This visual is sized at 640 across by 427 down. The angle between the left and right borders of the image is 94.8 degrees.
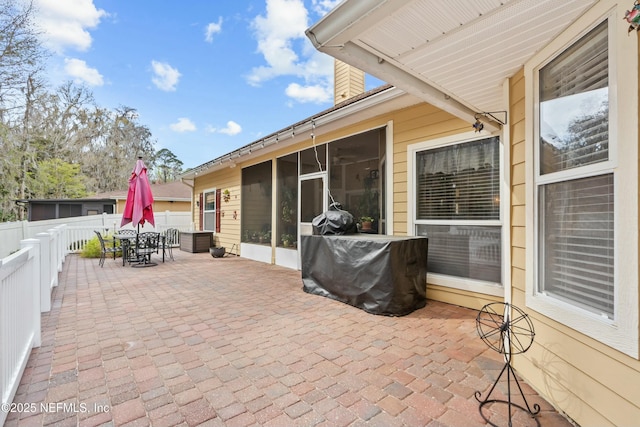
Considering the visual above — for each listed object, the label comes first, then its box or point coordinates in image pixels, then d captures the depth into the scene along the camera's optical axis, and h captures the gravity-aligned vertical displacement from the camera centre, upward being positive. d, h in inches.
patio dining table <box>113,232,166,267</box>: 275.9 -34.4
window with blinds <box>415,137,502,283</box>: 142.1 +3.0
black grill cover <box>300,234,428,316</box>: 135.6 -28.9
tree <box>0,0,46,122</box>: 428.8 +249.1
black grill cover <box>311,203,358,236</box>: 172.9 -6.1
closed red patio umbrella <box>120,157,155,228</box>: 266.4 +13.5
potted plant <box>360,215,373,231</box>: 196.3 -5.7
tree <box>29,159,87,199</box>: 829.2 +97.3
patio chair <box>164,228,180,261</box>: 412.8 -33.1
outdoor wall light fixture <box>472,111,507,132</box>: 96.0 +32.9
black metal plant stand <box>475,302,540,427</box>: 70.7 -39.1
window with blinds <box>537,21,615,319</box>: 59.2 +7.4
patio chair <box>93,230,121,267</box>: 281.7 -36.5
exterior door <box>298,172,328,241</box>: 230.2 +12.7
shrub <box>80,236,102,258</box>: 323.3 -40.2
